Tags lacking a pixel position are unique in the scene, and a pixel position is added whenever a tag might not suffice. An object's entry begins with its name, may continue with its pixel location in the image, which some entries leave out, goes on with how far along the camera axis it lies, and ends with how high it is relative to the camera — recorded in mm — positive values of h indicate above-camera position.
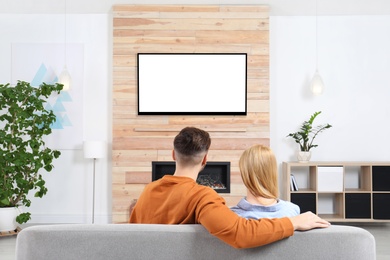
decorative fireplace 6312 -523
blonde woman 2064 -220
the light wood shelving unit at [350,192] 6180 -720
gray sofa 1853 -401
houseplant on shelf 6332 -70
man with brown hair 1794 -293
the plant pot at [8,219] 5617 -954
